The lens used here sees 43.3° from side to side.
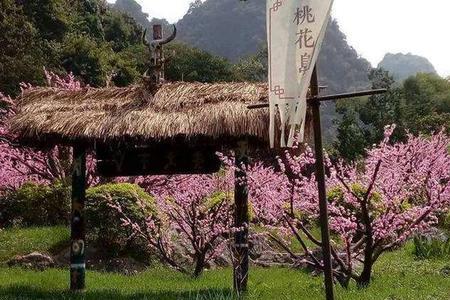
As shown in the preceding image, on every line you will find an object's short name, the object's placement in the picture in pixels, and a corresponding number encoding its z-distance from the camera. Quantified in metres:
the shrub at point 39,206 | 16.47
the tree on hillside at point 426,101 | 37.69
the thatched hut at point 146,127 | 8.35
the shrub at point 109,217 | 13.23
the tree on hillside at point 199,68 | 45.38
